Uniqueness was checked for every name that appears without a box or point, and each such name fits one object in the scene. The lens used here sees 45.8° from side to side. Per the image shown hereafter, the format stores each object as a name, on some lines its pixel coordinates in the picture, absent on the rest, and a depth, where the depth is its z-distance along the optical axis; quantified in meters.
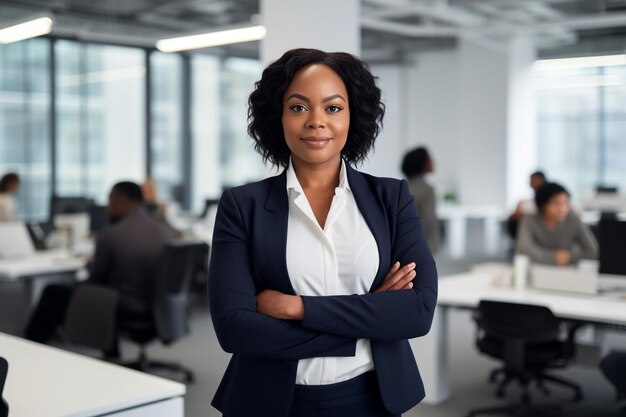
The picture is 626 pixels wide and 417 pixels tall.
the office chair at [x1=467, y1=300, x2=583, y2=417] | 4.18
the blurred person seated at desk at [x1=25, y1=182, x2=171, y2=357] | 4.87
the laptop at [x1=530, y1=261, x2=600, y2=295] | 4.64
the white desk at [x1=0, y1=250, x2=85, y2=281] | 5.59
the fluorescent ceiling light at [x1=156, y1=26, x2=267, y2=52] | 8.25
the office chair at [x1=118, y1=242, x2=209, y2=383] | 4.90
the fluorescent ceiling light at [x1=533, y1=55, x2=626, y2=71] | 12.70
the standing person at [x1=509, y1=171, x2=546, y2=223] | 7.91
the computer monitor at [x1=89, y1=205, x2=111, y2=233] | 7.18
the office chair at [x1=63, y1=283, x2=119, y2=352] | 4.41
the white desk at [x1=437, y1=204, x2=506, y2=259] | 12.13
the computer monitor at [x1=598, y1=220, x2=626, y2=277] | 4.50
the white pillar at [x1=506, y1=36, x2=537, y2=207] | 13.38
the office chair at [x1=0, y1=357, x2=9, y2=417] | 2.01
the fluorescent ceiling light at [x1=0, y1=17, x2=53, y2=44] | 8.00
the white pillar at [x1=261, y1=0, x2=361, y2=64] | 4.03
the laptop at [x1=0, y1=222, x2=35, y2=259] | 6.09
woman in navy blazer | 1.61
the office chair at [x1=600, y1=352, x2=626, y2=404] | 3.67
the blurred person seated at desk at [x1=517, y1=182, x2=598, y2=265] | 5.31
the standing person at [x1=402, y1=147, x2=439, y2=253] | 6.29
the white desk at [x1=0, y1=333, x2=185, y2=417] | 2.24
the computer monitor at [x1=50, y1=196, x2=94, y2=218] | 7.62
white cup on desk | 4.90
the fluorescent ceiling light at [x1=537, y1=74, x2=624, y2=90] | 14.73
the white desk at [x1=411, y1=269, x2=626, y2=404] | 4.37
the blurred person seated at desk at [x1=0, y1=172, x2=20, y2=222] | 8.41
